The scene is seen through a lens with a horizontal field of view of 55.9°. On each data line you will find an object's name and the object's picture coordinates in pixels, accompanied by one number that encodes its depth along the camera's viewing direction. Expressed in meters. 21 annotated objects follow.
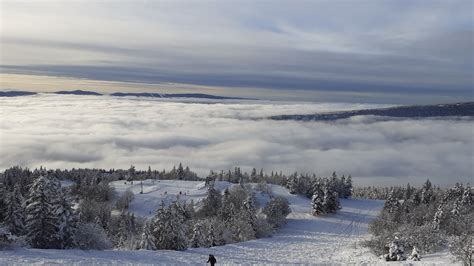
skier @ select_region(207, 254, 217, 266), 33.88
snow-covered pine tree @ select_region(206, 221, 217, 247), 68.03
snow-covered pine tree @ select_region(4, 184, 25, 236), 55.12
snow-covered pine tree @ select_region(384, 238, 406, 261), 49.12
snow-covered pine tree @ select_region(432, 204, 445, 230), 76.62
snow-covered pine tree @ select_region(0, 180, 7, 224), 57.41
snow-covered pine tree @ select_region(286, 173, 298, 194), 157.62
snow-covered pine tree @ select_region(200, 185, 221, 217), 127.80
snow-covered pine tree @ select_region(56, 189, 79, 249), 43.31
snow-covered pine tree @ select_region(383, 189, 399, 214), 111.70
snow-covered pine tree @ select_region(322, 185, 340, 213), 118.38
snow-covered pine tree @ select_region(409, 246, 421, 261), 45.12
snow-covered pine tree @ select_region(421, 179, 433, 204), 131.88
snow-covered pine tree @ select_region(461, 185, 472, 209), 103.55
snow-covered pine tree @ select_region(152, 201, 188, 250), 53.50
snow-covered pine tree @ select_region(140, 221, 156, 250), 53.69
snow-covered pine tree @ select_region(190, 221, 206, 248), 62.22
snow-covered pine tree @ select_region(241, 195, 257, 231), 86.14
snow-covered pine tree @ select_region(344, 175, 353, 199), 154.84
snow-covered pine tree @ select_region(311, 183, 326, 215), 118.31
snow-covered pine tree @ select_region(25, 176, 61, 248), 43.78
